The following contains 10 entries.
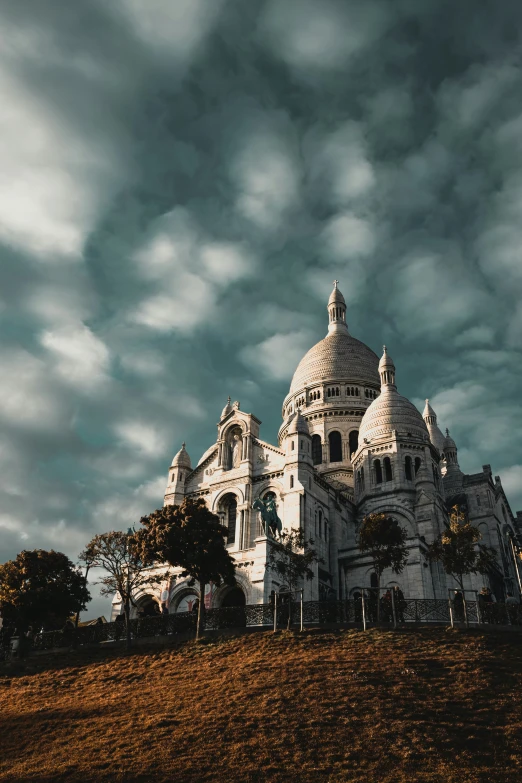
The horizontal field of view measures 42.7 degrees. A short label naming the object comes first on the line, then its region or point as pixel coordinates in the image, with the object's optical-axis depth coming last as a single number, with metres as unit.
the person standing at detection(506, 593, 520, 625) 34.22
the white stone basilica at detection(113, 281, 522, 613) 47.07
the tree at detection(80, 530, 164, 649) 39.75
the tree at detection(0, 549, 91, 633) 38.62
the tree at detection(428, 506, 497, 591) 36.31
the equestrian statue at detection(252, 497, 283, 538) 43.53
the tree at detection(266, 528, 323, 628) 39.34
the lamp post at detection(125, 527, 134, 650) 35.25
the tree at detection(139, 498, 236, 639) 36.38
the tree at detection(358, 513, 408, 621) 37.53
